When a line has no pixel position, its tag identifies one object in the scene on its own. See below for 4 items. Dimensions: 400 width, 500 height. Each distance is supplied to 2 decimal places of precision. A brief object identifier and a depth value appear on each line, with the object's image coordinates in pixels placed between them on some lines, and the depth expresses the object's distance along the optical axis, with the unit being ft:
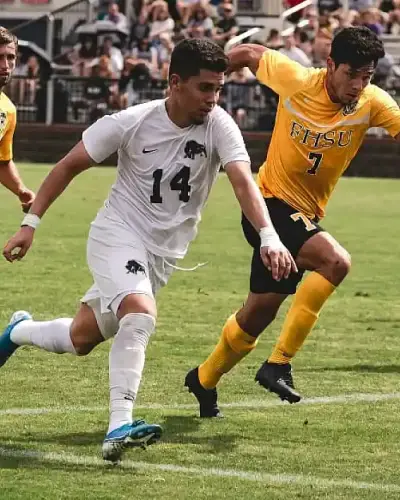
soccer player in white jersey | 43.60
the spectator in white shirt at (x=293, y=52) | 188.65
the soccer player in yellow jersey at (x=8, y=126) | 55.47
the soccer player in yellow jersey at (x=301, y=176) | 50.96
